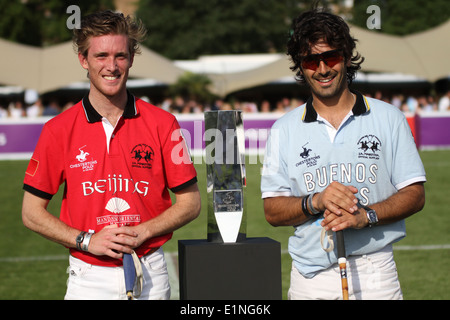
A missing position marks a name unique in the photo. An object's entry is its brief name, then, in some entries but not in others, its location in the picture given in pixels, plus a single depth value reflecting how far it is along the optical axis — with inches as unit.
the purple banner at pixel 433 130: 884.0
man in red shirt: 135.1
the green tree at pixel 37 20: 1861.5
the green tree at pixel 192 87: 1263.5
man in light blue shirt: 136.9
